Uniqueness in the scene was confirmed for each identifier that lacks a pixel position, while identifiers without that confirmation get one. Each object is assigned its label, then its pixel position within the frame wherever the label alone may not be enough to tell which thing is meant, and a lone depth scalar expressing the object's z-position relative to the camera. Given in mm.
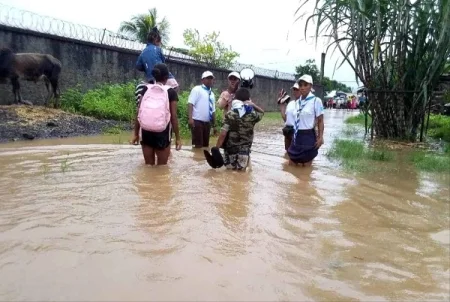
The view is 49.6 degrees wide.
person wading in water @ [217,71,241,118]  7051
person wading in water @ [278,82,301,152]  6918
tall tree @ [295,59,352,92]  48188
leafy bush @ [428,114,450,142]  11508
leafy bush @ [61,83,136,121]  12352
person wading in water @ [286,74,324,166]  6270
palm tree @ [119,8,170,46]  28000
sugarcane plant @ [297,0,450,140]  9242
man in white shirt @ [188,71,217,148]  7750
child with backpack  5828
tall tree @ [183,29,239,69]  28734
